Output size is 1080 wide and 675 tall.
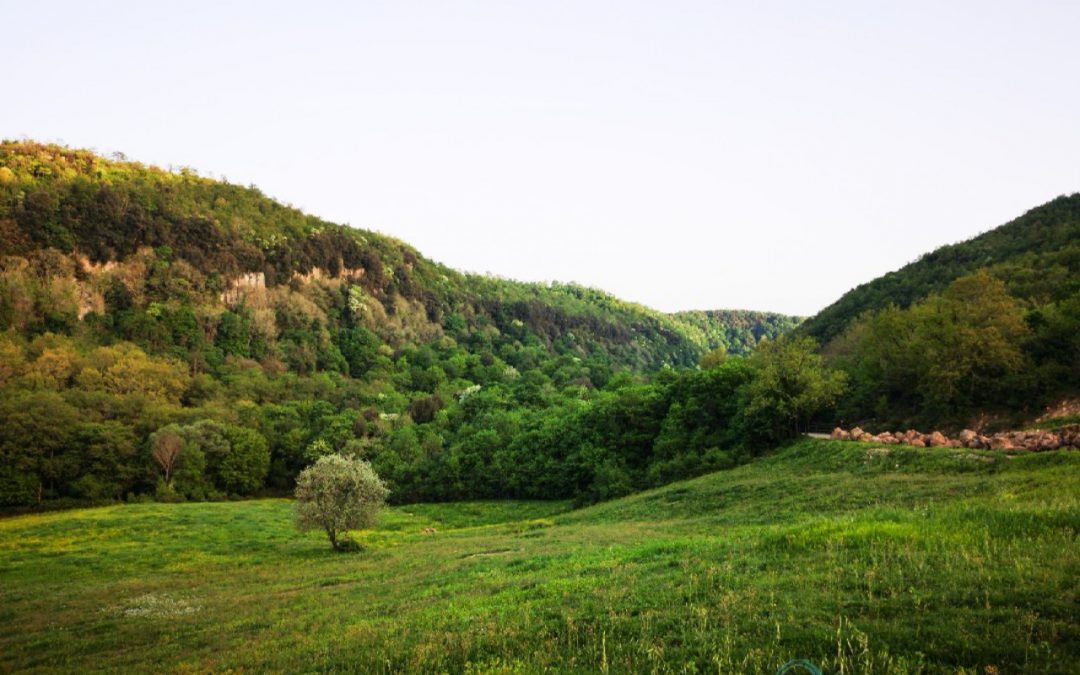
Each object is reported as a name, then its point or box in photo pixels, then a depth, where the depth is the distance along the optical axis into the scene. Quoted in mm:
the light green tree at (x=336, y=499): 48625
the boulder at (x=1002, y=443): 31823
